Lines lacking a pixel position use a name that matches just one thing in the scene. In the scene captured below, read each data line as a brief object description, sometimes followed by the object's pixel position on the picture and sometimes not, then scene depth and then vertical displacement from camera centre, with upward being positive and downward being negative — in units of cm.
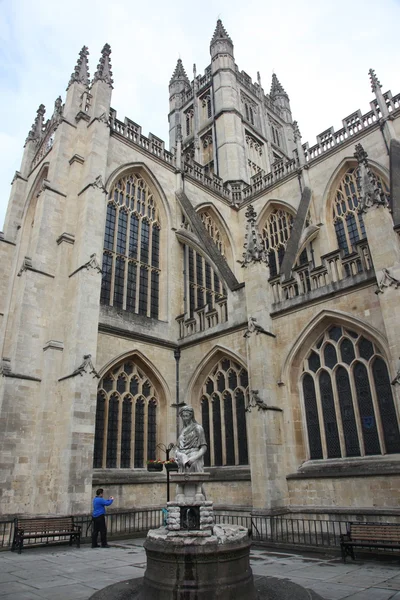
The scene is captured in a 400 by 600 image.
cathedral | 1151 +484
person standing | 1033 -84
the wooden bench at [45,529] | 995 -103
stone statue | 743 +57
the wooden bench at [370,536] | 791 -108
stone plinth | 527 -107
